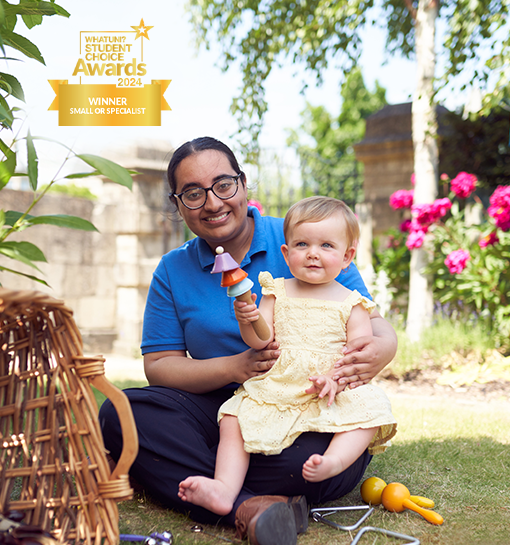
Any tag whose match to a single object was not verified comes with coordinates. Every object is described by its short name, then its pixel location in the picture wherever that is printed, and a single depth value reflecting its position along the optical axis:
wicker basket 1.30
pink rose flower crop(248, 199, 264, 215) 5.36
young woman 1.78
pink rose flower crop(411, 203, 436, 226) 4.88
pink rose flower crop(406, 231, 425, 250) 4.97
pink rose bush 4.45
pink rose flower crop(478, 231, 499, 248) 4.45
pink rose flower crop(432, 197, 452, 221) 4.84
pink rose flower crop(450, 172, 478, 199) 4.97
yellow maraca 1.89
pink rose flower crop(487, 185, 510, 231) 4.23
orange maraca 1.77
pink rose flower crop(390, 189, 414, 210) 5.33
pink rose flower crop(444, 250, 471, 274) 4.55
